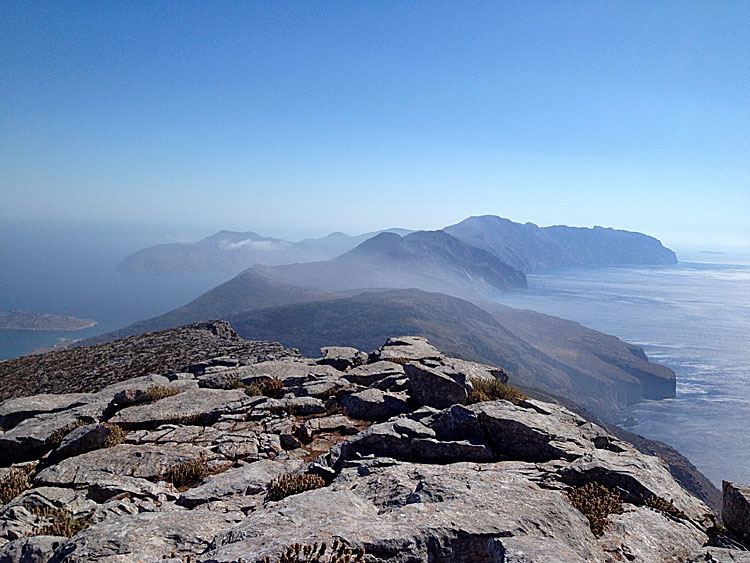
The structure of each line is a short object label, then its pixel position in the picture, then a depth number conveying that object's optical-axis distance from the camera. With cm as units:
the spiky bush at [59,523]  771
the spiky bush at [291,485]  880
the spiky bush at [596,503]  744
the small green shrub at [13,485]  999
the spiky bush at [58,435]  1348
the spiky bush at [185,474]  1046
